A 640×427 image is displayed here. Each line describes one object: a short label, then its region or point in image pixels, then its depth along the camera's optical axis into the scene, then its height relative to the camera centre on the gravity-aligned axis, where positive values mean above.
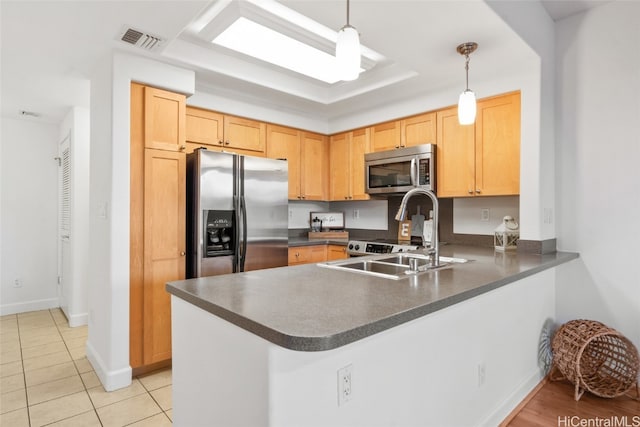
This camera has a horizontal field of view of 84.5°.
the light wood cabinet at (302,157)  3.80 +0.63
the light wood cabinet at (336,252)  3.74 -0.42
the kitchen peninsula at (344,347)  1.00 -0.49
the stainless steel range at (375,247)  3.27 -0.33
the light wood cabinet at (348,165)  3.91 +0.56
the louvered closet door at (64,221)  3.93 -0.10
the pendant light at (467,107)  2.09 +0.63
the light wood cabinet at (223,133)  3.13 +0.76
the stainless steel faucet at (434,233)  1.86 -0.11
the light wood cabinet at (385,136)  3.57 +0.80
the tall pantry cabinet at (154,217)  2.49 -0.03
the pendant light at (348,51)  1.36 +0.63
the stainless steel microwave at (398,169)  3.23 +0.43
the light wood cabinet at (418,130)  3.28 +0.80
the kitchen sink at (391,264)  1.88 -0.30
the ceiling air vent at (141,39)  2.16 +1.11
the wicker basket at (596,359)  2.18 -0.93
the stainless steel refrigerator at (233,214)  2.71 -0.01
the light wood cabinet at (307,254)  3.52 -0.43
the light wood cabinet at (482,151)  2.75 +0.52
